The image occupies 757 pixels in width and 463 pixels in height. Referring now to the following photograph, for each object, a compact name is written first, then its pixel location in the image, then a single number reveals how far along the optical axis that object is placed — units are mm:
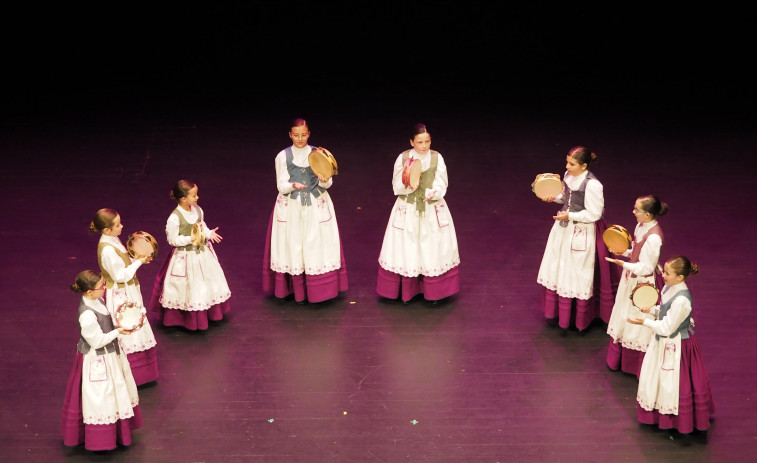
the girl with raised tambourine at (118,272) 12212
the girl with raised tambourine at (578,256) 13121
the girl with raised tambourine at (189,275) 13330
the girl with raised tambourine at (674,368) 11426
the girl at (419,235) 13905
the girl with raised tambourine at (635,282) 12337
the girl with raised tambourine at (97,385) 11120
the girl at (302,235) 13980
